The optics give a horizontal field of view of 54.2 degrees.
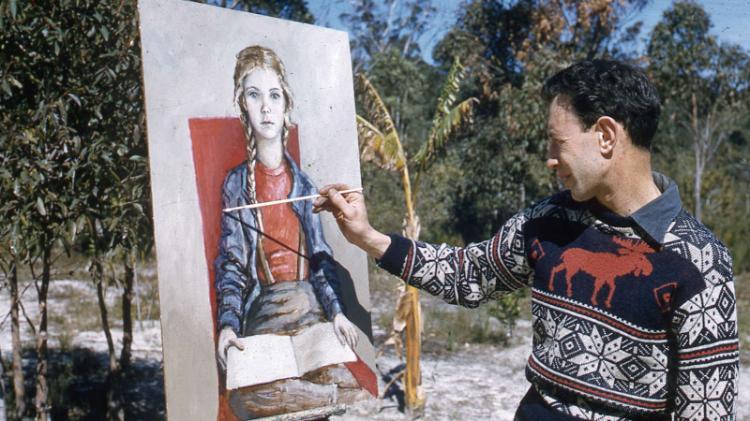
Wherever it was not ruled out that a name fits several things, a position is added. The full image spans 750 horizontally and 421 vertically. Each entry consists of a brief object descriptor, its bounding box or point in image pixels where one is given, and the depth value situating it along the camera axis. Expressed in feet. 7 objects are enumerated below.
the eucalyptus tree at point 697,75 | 38.50
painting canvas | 7.45
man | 5.08
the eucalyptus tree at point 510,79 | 33.42
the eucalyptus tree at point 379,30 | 57.67
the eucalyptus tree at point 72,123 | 9.80
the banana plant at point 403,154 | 15.28
